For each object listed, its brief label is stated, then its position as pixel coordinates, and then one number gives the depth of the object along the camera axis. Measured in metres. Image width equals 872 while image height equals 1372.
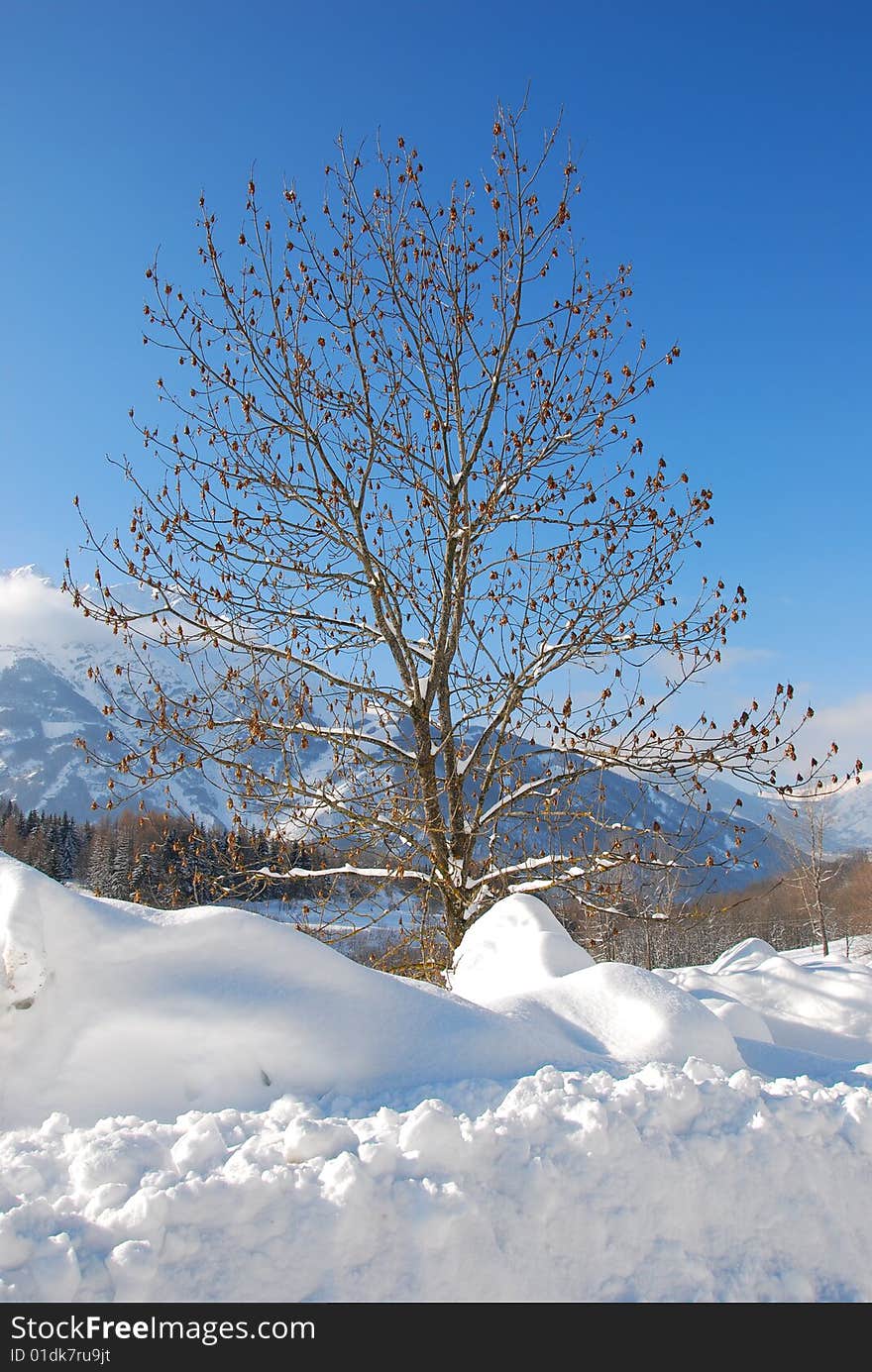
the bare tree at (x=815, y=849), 31.48
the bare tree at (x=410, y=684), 6.84
